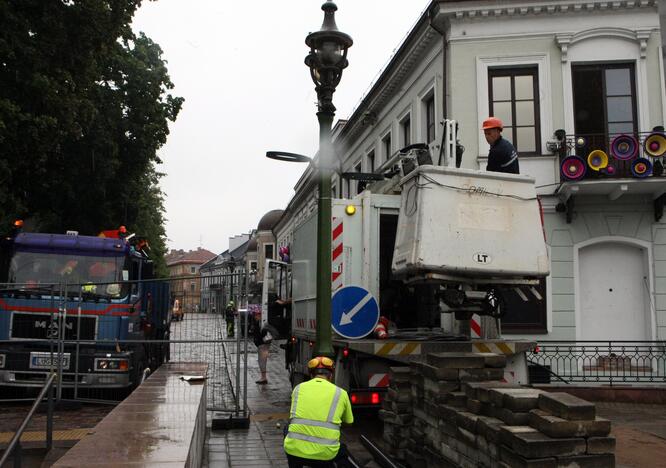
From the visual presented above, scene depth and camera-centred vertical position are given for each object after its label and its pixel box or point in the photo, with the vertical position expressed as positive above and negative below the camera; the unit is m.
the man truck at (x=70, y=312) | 10.86 +0.06
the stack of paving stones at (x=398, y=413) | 6.92 -0.98
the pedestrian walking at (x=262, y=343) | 14.04 -0.54
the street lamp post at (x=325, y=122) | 6.74 +2.05
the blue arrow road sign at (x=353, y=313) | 8.04 +0.06
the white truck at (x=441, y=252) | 7.12 +0.73
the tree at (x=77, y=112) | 14.23 +5.26
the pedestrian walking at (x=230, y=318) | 9.70 -0.01
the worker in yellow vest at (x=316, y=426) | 4.82 -0.78
